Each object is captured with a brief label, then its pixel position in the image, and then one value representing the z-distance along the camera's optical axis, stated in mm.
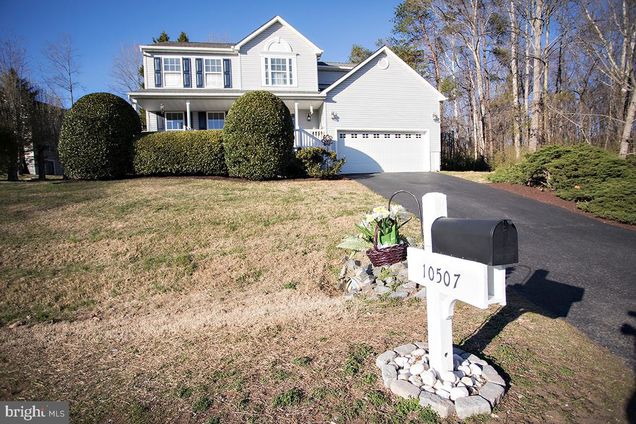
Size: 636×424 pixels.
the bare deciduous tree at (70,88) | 26034
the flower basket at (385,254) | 3926
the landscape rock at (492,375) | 2321
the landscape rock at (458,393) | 2182
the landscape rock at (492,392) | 2165
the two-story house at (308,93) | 17000
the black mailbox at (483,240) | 1772
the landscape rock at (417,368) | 2428
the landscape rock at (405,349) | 2733
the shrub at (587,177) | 7660
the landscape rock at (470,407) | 2078
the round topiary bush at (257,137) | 11922
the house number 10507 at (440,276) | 2031
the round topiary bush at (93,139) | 12617
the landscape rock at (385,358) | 2633
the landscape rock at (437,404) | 2102
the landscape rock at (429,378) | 2311
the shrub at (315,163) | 12824
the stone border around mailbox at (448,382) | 2113
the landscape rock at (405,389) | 2259
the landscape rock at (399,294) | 4143
